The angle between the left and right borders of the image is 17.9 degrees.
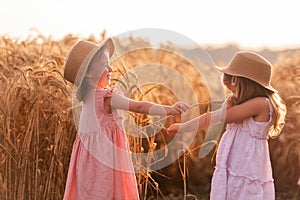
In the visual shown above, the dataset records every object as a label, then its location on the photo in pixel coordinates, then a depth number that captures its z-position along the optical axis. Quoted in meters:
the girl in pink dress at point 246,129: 5.57
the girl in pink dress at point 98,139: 5.60
